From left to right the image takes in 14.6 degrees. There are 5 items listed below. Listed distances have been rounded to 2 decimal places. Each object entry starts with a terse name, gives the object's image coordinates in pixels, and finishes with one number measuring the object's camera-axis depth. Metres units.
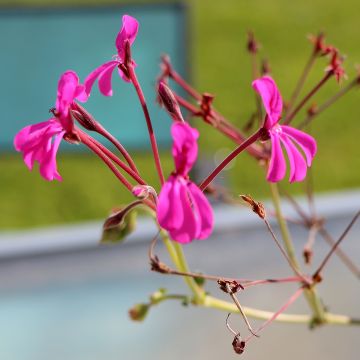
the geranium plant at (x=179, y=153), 0.35
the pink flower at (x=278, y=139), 0.37
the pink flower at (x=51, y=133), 0.38
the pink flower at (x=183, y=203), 0.35
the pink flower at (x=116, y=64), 0.40
